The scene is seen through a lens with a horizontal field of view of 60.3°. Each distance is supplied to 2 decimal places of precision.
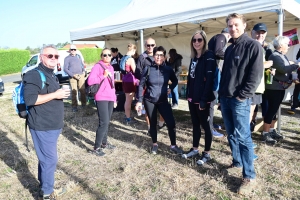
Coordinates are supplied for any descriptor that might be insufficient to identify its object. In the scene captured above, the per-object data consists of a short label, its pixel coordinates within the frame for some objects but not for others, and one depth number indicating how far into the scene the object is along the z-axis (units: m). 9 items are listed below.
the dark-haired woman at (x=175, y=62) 6.97
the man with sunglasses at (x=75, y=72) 7.11
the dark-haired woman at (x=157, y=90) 3.59
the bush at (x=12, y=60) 25.08
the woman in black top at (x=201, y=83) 3.05
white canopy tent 4.95
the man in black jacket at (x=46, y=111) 2.37
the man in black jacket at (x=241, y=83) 2.40
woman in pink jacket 3.77
